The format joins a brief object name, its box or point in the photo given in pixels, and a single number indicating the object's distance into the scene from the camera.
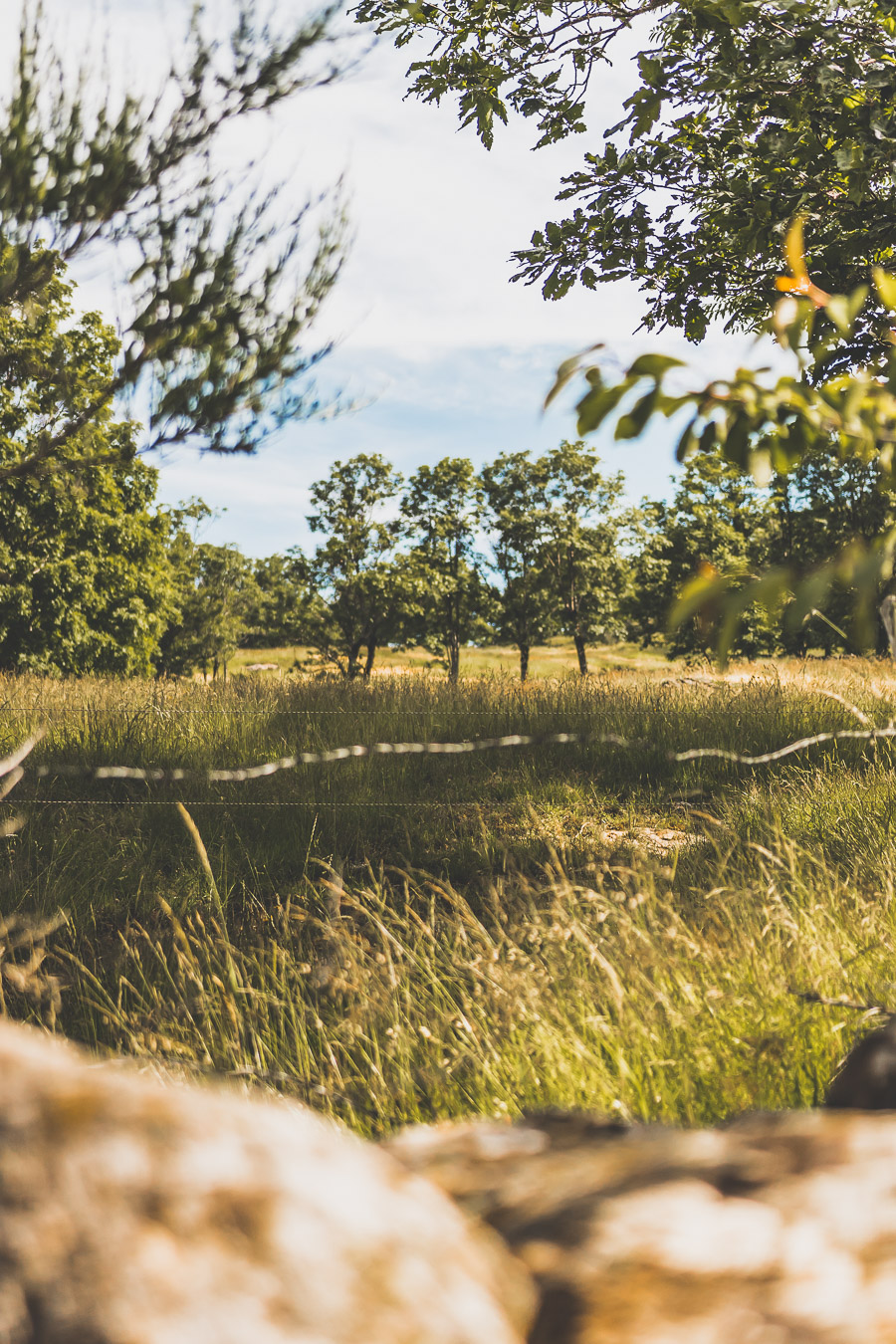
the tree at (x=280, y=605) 32.62
